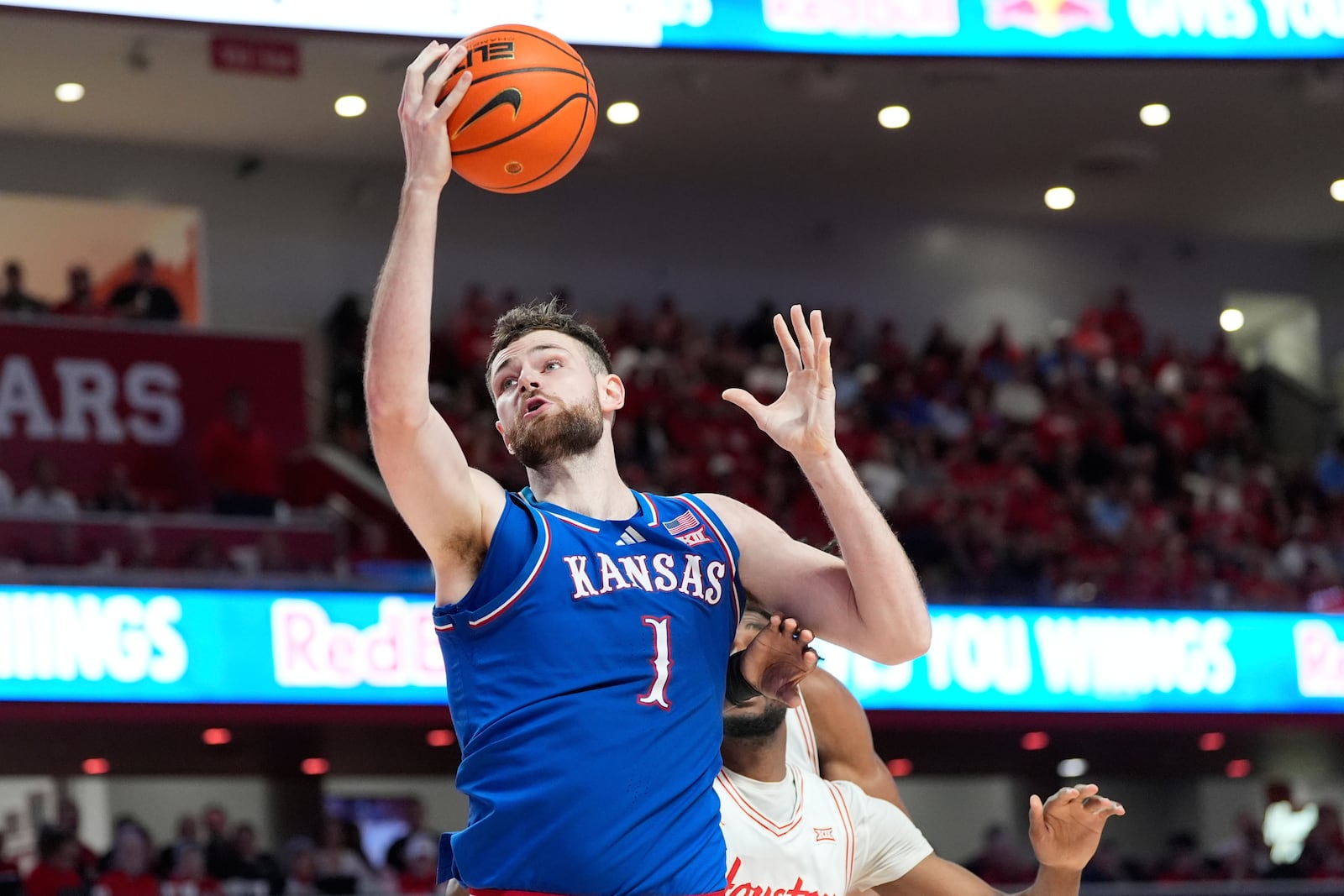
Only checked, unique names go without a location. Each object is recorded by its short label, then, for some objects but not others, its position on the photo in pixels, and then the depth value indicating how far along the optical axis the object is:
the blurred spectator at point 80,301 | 17.05
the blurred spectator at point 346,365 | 18.58
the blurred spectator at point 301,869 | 11.94
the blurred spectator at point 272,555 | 13.49
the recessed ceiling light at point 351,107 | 18.86
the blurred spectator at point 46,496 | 13.73
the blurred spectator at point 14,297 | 16.78
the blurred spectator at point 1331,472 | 20.62
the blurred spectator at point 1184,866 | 14.94
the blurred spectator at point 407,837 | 13.37
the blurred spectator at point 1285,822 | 17.55
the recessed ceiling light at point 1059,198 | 22.69
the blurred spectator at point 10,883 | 10.50
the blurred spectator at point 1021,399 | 20.23
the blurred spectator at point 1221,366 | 22.38
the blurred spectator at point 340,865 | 11.91
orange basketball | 3.94
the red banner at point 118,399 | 16.06
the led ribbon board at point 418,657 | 12.45
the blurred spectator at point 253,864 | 12.13
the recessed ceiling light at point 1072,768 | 18.40
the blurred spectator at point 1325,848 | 14.96
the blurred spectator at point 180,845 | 12.15
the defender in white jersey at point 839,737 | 5.46
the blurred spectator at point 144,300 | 17.31
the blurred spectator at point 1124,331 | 22.19
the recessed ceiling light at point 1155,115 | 19.50
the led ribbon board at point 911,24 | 13.47
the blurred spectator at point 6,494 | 14.16
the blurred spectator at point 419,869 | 12.36
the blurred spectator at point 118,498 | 14.28
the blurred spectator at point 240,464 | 14.80
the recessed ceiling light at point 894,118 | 19.45
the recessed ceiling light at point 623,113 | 19.00
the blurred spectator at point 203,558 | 13.40
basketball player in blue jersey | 3.49
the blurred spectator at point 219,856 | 12.29
